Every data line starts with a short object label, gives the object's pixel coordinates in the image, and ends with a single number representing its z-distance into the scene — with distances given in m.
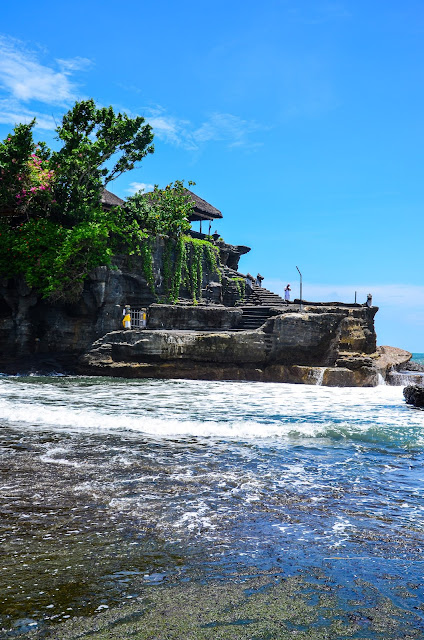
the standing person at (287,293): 31.90
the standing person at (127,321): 24.08
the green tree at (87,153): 24.41
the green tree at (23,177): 22.91
